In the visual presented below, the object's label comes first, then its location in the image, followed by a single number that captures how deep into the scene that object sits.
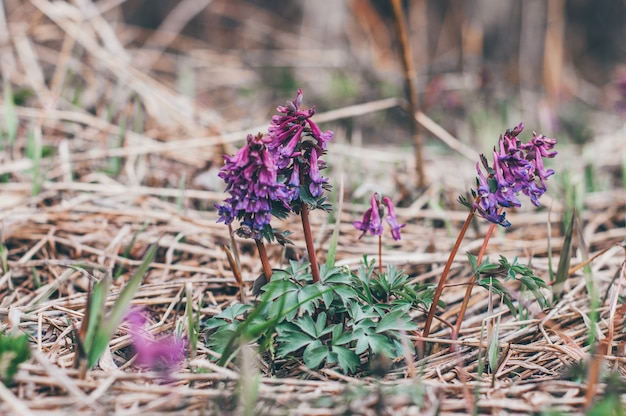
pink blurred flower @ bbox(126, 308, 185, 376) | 0.59
